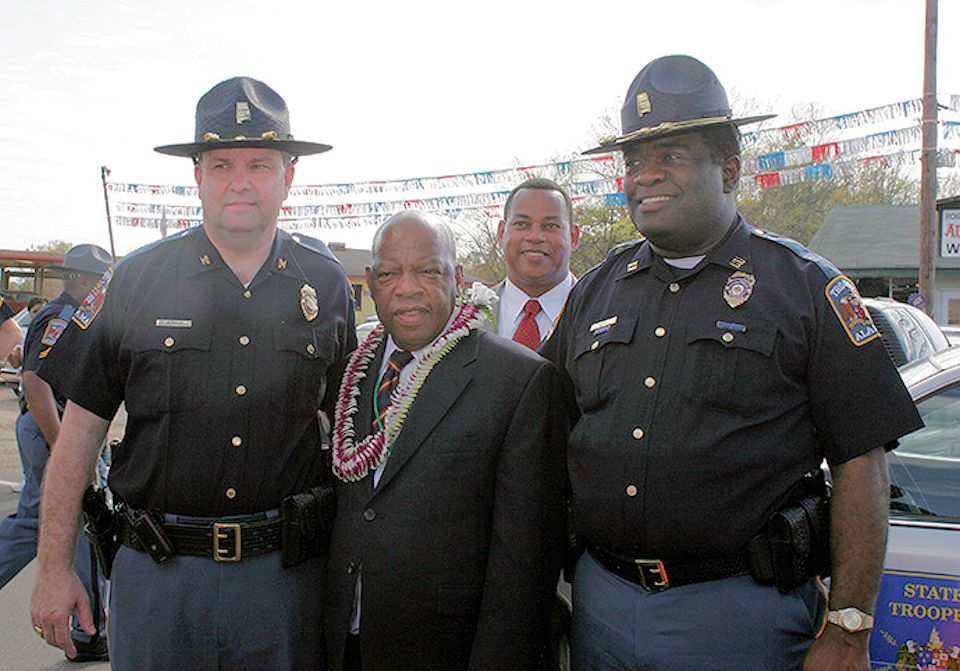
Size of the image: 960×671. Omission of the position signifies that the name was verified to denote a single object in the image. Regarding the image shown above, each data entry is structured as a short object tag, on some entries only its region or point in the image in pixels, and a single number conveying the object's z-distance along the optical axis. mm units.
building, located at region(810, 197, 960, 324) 19516
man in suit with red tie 3697
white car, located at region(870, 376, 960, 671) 2406
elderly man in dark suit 2137
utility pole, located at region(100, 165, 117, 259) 22944
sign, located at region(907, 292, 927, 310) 11514
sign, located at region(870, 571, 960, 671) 2400
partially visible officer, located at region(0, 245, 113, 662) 4176
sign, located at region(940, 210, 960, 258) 10930
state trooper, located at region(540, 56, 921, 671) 1964
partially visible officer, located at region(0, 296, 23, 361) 5336
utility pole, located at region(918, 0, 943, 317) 10336
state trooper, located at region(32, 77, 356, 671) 2328
